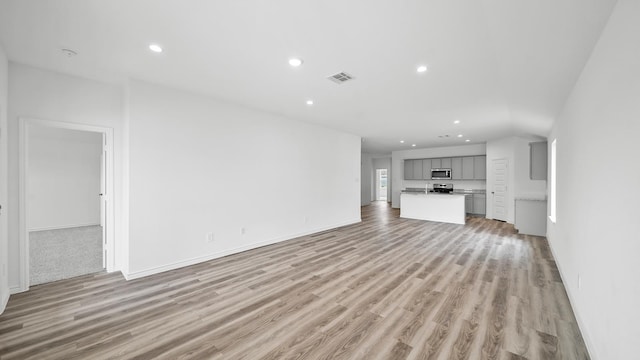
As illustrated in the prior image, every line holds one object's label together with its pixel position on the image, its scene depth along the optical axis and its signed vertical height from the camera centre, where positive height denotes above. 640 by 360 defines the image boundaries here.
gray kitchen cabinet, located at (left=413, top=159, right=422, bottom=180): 10.45 +0.46
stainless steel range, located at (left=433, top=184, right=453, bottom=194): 9.44 -0.34
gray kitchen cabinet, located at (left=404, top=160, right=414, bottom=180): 10.73 +0.47
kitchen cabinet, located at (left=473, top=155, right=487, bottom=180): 8.84 +0.47
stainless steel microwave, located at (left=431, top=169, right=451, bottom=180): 9.66 +0.23
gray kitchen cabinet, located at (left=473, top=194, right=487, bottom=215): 8.80 -0.90
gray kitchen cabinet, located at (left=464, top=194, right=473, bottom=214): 9.09 -0.89
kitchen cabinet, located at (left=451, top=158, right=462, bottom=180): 9.41 +0.44
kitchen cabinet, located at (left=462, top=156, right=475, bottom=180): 9.12 +0.48
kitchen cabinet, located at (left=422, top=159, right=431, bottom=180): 10.22 +0.45
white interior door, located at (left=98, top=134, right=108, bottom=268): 3.53 -0.38
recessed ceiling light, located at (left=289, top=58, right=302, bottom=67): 2.66 +1.33
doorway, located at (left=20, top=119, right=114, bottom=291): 4.44 -0.53
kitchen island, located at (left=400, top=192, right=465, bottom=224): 7.32 -0.90
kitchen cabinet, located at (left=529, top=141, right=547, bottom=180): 6.32 +0.53
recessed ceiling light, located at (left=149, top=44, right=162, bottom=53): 2.45 +1.37
